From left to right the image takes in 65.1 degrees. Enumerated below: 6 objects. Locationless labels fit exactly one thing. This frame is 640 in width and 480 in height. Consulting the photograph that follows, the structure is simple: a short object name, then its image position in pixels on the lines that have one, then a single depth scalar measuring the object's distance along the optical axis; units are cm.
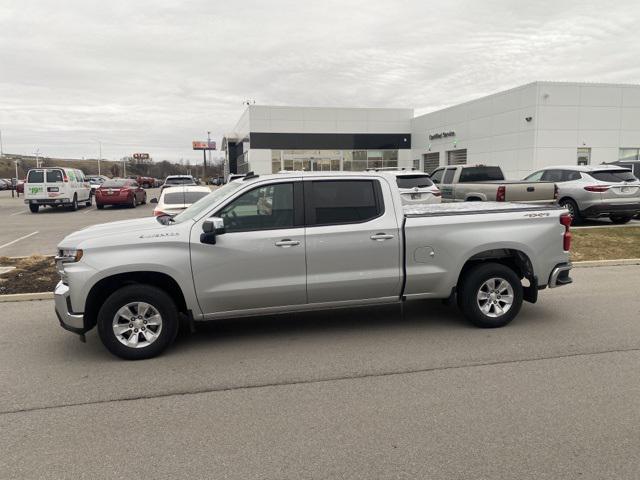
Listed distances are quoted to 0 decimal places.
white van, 2305
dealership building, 2759
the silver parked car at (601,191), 1338
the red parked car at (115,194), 2488
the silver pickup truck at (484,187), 1262
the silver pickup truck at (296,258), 500
